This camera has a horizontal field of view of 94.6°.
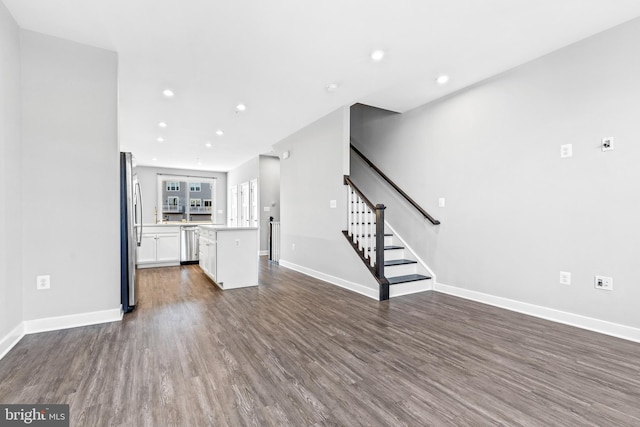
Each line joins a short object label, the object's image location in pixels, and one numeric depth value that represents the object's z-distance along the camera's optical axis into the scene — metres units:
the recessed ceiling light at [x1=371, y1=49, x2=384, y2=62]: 2.97
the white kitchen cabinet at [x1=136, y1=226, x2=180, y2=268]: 6.20
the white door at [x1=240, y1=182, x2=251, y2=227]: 9.01
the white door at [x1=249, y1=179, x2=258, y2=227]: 8.30
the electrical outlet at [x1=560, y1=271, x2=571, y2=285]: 2.92
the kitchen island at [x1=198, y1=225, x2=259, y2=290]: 4.33
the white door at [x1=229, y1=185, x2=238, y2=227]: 9.94
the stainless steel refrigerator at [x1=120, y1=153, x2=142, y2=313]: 3.24
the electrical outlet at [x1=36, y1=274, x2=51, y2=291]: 2.71
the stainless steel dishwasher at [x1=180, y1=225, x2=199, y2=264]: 6.60
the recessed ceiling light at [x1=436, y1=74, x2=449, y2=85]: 3.51
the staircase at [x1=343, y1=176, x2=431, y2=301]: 3.85
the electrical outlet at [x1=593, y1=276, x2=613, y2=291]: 2.66
